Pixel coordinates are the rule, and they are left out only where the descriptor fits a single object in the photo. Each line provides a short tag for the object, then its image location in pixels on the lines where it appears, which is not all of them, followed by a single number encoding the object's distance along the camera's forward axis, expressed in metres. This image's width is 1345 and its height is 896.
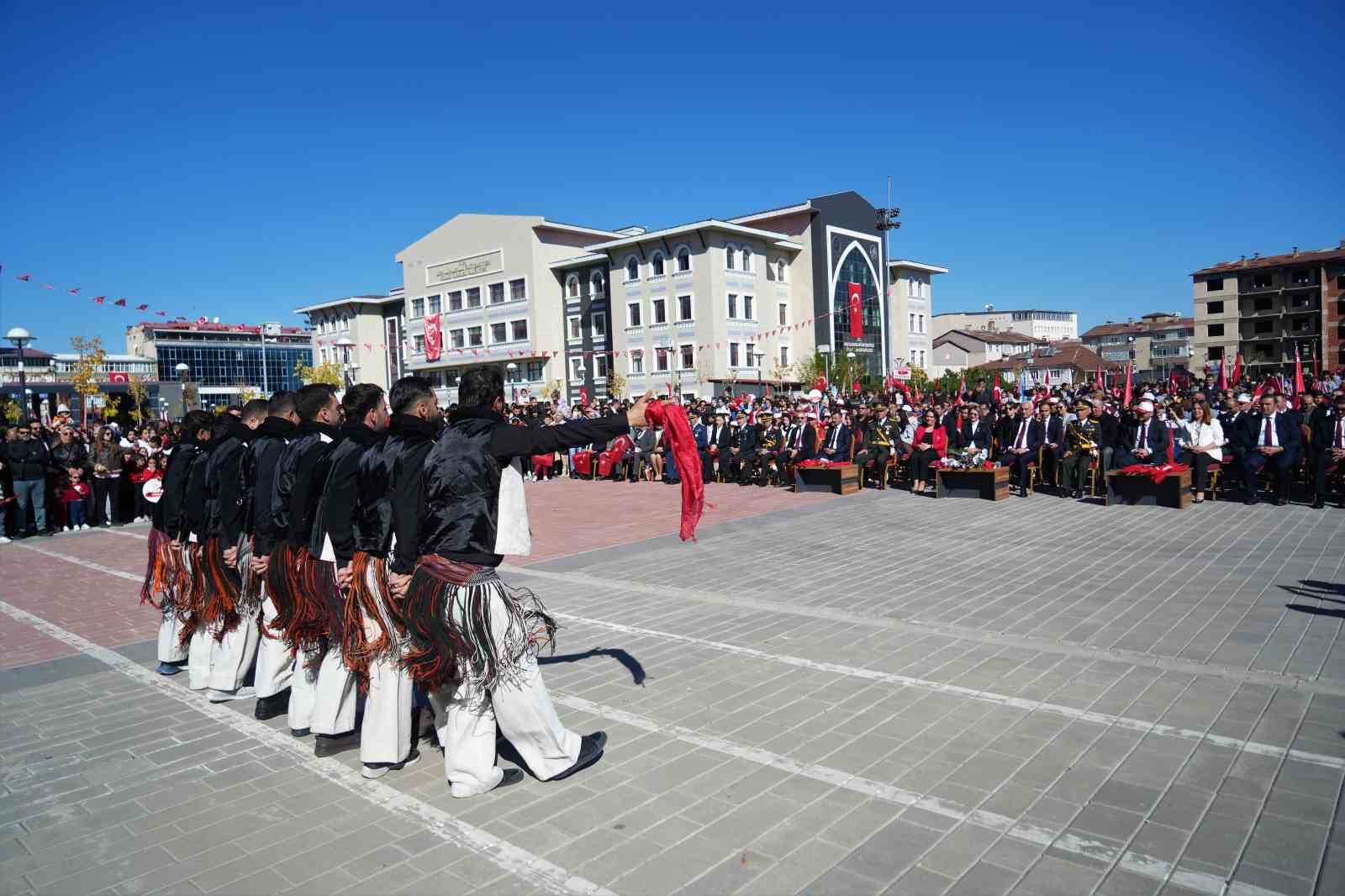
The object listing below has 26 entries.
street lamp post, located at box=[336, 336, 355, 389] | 72.07
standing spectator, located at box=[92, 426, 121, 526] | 17.03
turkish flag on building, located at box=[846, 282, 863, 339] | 58.56
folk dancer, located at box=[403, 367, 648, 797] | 4.07
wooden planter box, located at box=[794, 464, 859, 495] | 16.36
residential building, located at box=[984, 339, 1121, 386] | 81.38
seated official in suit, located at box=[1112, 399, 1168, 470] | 13.63
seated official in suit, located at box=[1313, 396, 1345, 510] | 12.26
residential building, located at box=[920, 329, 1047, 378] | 97.12
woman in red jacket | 16.11
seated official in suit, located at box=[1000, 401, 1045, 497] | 14.99
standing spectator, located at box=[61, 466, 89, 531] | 16.36
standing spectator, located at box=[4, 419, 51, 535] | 14.96
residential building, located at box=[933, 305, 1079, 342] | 134.50
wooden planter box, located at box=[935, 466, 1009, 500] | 14.52
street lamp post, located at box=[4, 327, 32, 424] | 19.61
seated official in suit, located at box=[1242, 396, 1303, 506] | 12.94
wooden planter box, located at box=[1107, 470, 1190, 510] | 12.79
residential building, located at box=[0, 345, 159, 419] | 73.81
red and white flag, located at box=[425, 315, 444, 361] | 65.50
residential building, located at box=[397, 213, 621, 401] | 60.62
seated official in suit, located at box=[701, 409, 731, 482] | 19.84
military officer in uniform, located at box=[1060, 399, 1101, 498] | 14.49
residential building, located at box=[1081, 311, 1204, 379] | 107.12
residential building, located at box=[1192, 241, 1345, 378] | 75.88
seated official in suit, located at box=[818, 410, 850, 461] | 17.22
